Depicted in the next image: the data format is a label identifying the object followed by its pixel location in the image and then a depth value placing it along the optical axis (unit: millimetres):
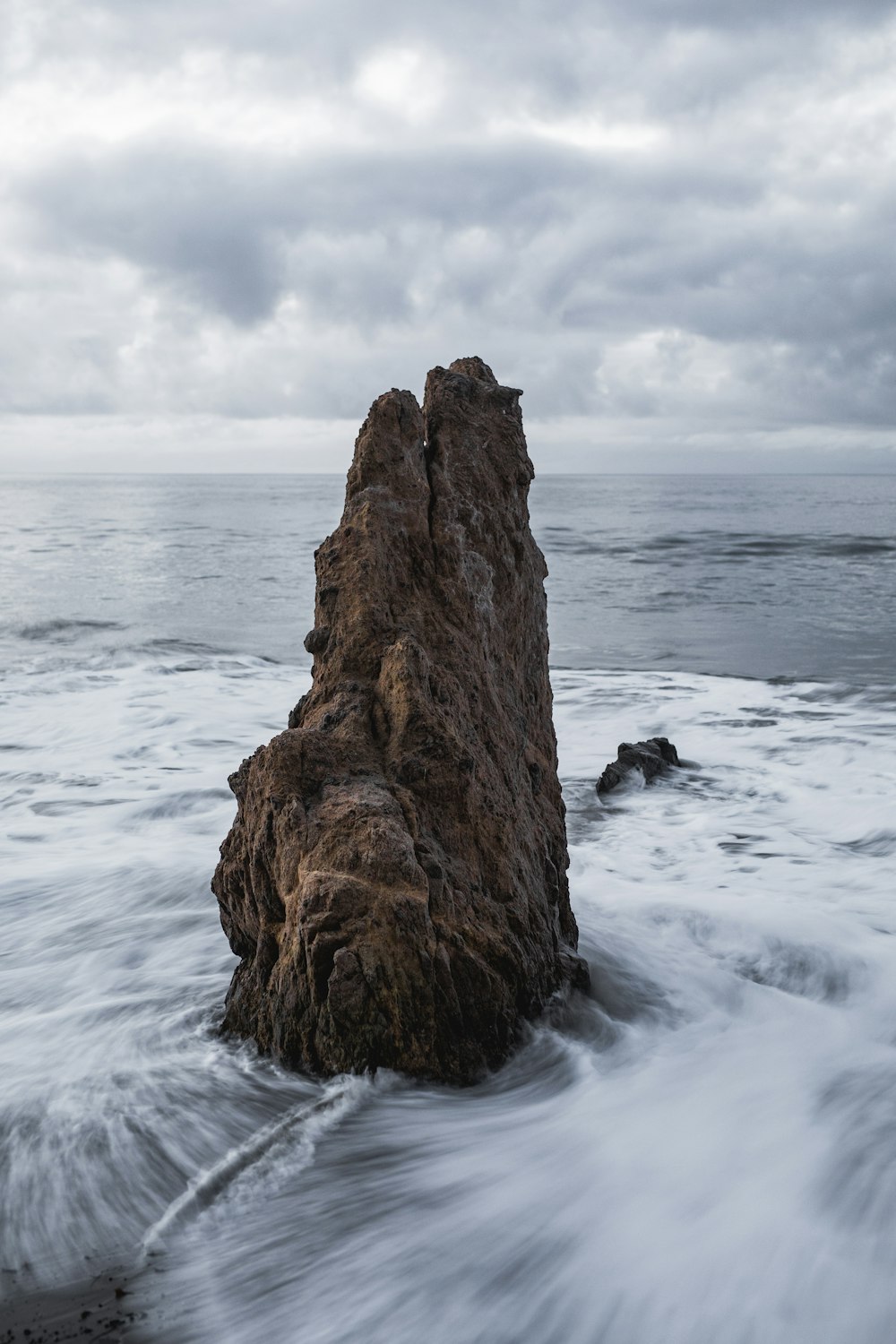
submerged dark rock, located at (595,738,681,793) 7332
